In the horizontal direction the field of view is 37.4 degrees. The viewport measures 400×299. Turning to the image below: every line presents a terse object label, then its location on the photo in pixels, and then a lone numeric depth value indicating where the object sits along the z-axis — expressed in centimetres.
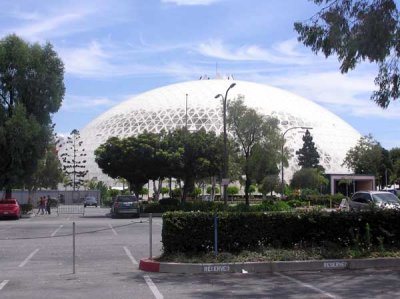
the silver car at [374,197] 2891
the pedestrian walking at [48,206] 4770
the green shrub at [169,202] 4431
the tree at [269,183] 6032
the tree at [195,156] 4362
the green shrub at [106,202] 7053
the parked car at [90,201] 7325
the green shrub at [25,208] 4621
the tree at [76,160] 10104
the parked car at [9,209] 3941
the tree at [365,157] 8638
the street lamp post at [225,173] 3817
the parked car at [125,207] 4088
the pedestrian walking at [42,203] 4842
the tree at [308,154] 10228
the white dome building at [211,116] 10894
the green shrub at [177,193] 7075
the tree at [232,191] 8699
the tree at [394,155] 9564
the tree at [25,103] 4334
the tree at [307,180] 8056
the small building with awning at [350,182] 7556
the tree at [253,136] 4559
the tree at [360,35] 1310
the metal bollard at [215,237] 1316
